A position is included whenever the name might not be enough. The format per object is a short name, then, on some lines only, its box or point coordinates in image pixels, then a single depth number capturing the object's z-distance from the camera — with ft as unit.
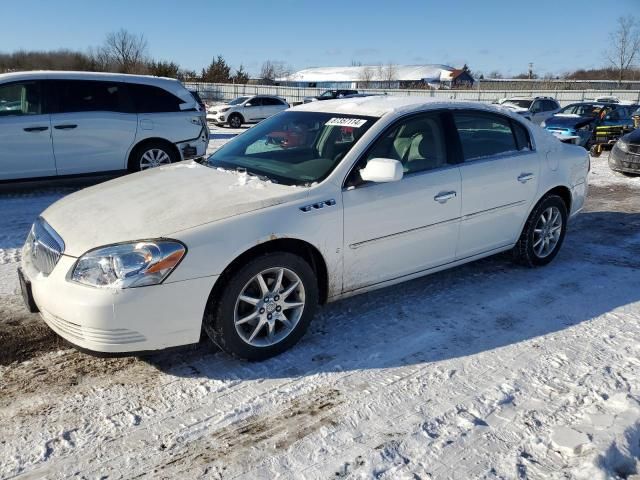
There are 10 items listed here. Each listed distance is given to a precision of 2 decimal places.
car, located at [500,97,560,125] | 65.71
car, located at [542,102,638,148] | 51.60
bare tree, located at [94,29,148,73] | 150.20
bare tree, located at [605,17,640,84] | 170.60
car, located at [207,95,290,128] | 78.79
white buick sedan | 9.87
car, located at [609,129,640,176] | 35.58
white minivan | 24.71
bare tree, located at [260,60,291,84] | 268.15
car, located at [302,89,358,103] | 105.65
